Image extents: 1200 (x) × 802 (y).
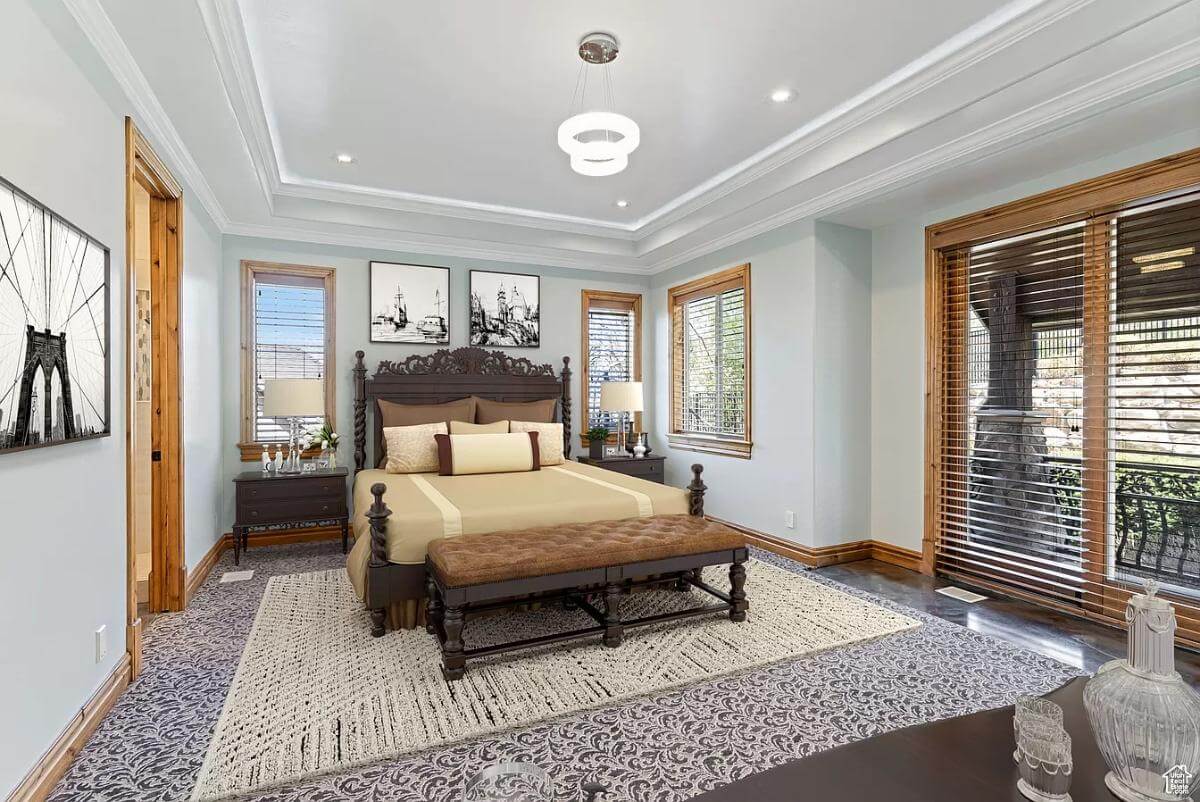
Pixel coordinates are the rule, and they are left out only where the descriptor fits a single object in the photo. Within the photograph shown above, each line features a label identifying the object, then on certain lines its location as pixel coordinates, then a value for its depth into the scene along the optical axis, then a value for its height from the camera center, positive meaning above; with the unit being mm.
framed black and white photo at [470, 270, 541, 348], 5688 +824
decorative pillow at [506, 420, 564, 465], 5008 -354
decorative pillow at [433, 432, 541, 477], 4488 -439
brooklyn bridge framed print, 1673 +210
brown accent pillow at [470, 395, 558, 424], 5391 -132
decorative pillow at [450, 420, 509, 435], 4973 -265
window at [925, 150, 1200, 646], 3008 +20
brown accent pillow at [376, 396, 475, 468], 5066 -151
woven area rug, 2123 -1219
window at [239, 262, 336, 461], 4949 +518
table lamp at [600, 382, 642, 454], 5652 -4
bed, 3010 -595
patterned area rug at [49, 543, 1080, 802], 1942 -1232
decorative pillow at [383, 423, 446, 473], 4617 -421
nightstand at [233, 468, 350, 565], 4414 -785
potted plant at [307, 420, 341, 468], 4953 -390
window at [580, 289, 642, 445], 6211 +541
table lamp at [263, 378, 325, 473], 4531 -17
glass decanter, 981 -526
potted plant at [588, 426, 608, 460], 5773 -433
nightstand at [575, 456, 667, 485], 5711 -661
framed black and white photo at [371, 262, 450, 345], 5336 +828
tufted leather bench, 2625 -795
